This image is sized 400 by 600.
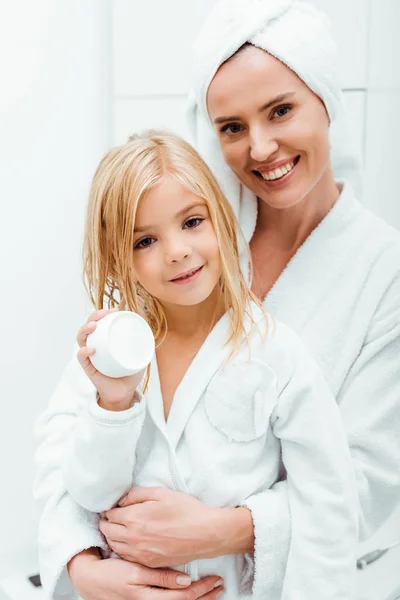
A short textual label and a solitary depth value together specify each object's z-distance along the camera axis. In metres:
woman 1.01
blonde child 0.99
